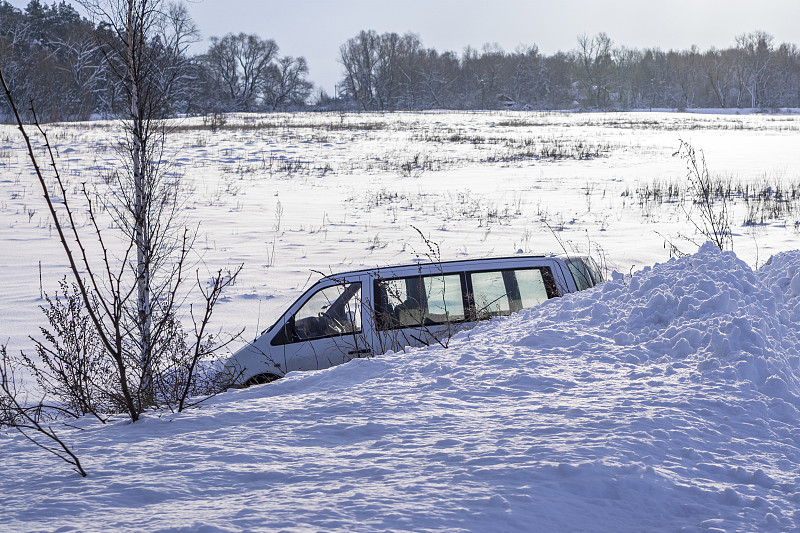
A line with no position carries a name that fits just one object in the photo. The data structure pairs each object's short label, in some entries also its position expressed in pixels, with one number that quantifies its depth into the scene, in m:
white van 12.87
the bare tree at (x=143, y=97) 15.50
